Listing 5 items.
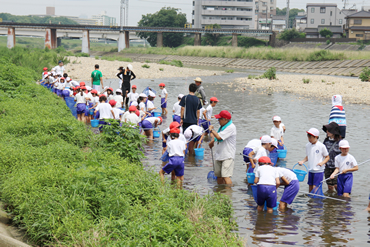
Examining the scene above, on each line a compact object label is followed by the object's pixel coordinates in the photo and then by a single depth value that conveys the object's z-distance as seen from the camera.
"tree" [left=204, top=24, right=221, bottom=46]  102.06
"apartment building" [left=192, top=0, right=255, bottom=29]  118.00
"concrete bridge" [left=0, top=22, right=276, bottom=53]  94.56
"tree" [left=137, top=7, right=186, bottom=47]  106.31
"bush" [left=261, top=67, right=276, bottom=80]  42.68
